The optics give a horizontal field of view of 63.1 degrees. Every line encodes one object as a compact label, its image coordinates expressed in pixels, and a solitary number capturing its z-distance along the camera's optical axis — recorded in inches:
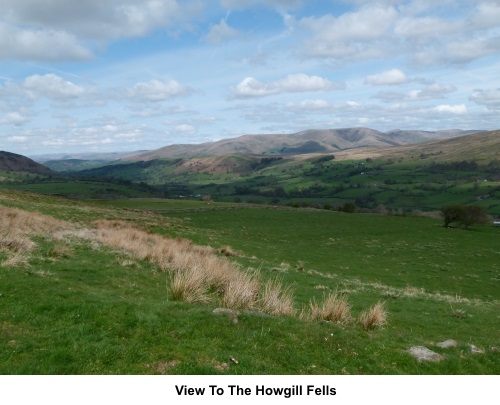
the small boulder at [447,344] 430.9
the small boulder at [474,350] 414.6
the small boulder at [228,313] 417.4
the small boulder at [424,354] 384.7
